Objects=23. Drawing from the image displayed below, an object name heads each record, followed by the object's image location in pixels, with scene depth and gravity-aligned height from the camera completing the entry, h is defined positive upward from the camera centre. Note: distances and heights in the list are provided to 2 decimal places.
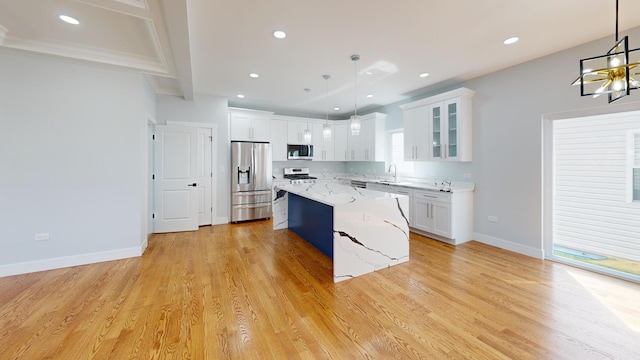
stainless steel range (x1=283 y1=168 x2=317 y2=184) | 6.56 +0.14
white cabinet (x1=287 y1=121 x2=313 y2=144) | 6.56 +1.28
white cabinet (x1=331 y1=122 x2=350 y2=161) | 7.11 +1.10
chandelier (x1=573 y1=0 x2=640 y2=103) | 1.54 +0.67
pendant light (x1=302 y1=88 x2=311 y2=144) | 4.37 +0.77
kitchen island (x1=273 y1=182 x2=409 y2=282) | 2.94 -0.60
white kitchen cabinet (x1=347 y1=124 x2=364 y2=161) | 6.66 +0.88
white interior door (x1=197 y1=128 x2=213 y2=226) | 5.35 +0.09
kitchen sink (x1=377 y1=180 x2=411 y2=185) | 5.13 -0.06
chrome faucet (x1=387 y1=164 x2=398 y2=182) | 5.95 +0.17
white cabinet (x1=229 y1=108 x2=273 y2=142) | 5.81 +1.31
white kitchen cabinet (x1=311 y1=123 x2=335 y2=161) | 6.93 +0.94
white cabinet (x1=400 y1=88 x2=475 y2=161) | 4.30 +0.97
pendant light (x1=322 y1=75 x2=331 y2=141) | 4.23 +0.84
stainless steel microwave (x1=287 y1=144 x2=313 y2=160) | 6.62 +0.75
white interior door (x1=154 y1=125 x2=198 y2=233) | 4.89 +0.04
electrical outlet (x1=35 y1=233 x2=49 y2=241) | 3.19 -0.70
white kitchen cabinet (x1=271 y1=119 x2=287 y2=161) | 6.37 +1.01
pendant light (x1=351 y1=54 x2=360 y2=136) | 3.50 +0.90
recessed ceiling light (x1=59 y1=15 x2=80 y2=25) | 2.52 +1.62
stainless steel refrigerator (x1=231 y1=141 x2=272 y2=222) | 5.63 +0.01
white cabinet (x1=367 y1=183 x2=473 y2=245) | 4.14 -0.58
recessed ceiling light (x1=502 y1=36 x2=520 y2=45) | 2.99 +1.66
